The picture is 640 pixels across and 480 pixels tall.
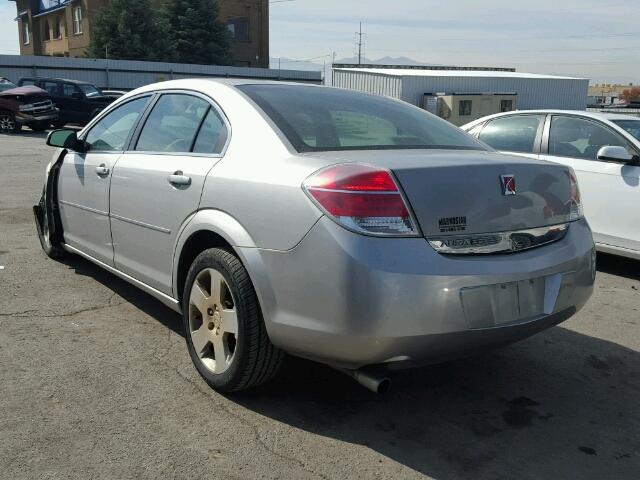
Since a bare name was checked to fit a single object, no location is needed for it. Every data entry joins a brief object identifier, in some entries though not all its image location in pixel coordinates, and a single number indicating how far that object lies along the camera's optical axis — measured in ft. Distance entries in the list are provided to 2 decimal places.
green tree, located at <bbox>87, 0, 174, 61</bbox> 139.33
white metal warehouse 111.04
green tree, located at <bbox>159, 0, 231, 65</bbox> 150.51
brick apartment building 166.75
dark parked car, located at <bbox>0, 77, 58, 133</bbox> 68.64
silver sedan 8.84
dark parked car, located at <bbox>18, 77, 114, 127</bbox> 73.56
